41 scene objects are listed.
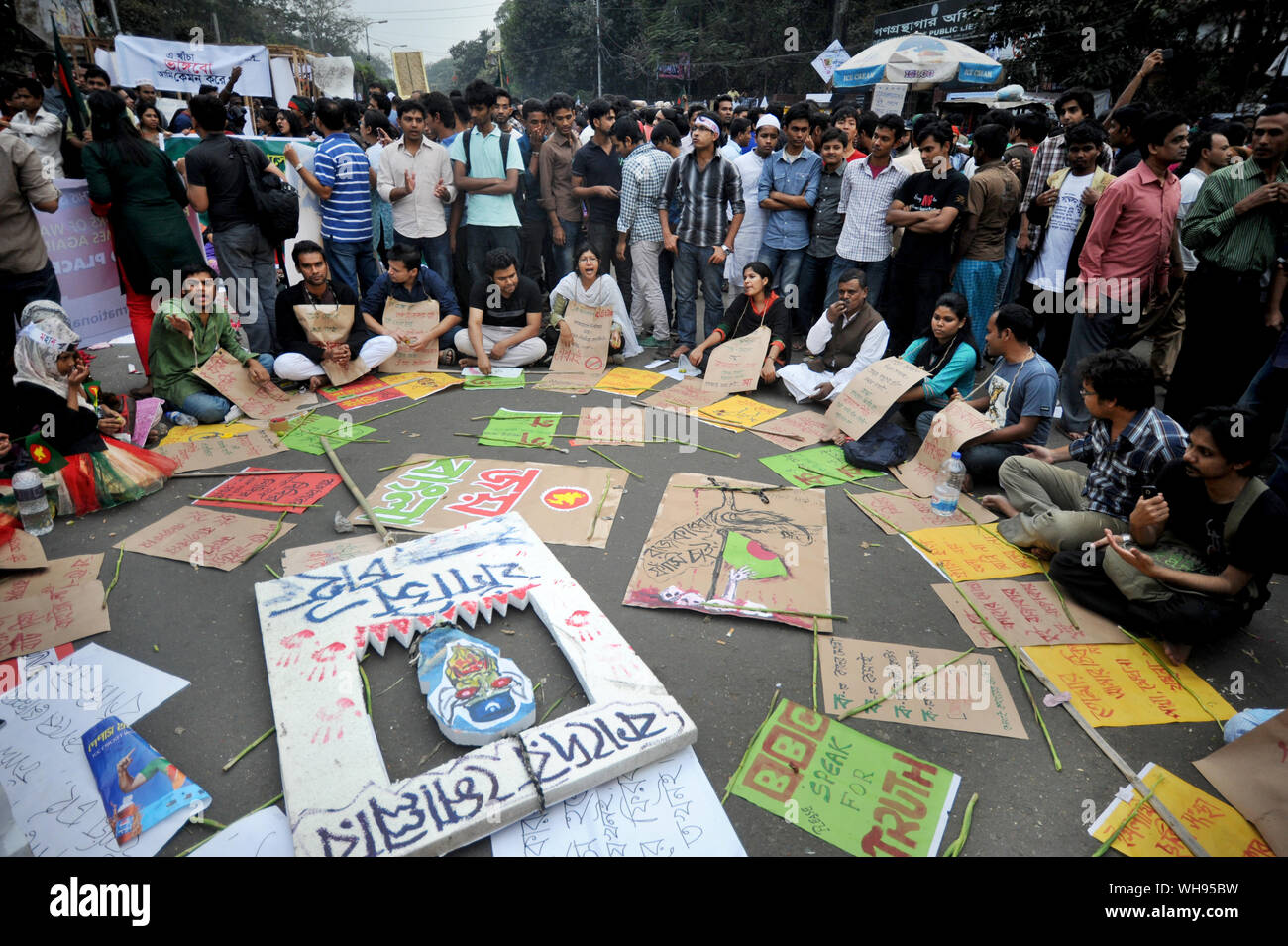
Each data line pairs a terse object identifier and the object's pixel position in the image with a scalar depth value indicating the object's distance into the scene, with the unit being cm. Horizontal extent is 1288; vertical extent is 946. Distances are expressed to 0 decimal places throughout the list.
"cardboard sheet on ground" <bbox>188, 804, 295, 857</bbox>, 215
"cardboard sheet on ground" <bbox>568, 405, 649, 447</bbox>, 499
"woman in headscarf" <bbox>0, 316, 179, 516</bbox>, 390
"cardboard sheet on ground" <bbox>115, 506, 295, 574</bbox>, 360
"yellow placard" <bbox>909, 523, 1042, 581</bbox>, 356
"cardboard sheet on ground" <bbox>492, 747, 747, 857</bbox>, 216
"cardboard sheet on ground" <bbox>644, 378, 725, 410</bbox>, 562
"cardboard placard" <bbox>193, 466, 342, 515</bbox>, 411
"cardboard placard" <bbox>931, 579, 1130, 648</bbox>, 312
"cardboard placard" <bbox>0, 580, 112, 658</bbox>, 296
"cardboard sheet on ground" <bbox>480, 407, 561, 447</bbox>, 495
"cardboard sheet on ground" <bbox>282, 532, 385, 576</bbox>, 348
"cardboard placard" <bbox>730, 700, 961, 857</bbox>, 223
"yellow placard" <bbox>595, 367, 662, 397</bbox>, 589
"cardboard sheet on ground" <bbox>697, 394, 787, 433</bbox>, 534
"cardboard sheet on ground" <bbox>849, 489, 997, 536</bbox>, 400
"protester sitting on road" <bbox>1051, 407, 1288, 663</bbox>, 277
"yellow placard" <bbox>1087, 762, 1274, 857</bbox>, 223
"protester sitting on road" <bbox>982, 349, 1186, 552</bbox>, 330
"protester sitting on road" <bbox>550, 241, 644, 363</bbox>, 635
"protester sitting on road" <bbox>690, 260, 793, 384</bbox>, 596
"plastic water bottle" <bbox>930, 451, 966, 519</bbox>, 408
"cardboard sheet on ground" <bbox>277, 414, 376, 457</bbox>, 484
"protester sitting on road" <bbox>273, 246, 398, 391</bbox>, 559
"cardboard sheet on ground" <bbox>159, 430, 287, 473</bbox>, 455
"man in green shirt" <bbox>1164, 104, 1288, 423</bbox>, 434
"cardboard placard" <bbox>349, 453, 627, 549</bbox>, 392
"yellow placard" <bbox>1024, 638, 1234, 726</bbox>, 274
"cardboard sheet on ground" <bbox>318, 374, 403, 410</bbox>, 559
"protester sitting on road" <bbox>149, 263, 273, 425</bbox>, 508
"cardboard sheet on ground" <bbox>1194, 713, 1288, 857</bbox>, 227
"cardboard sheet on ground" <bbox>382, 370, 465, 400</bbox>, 581
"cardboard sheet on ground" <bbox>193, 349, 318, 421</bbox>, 518
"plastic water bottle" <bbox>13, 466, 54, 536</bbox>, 372
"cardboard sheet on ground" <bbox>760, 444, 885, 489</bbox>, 448
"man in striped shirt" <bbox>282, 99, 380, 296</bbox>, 615
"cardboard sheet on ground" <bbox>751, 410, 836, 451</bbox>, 501
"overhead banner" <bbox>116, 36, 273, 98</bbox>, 1216
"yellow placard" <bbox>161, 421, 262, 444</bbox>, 487
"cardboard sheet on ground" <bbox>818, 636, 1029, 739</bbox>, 269
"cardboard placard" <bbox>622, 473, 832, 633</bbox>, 331
